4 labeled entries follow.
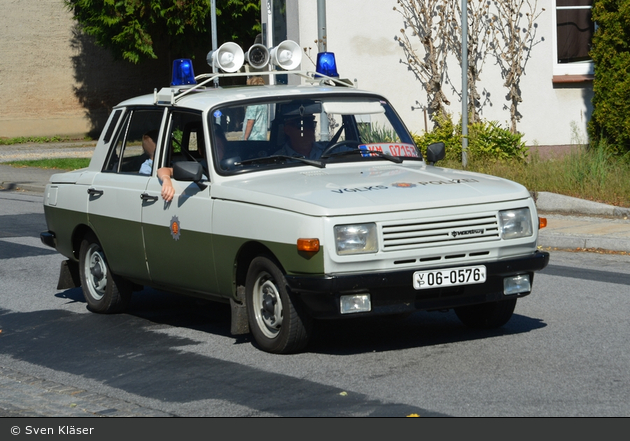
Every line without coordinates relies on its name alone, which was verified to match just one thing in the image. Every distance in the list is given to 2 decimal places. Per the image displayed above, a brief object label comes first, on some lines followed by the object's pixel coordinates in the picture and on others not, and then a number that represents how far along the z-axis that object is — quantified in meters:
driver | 11.15
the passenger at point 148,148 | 12.07
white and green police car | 9.45
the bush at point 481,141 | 25.65
